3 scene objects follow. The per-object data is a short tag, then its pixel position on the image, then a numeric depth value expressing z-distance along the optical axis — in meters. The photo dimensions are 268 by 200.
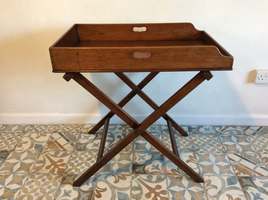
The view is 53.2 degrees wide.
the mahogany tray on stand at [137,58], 1.07
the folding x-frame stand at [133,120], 1.16
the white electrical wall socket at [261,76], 1.66
